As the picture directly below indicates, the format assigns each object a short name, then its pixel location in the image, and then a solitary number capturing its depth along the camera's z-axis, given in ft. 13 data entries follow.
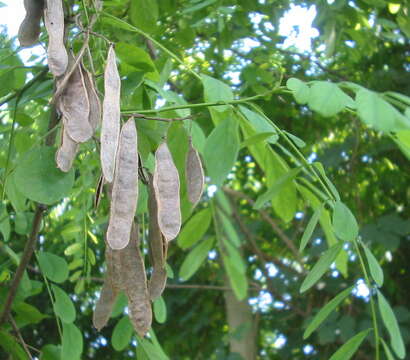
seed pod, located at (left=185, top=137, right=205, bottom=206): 2.47
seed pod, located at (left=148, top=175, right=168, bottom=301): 2.42
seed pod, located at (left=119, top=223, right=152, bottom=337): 2.41
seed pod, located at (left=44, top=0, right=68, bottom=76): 2.30
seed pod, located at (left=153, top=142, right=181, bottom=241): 2.23
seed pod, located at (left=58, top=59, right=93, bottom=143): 2.25
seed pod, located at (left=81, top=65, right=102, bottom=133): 2.32
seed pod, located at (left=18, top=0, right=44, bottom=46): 2.53
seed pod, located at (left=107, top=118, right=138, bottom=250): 2.13
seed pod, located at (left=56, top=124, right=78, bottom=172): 2.28
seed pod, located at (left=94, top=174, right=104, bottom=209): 2.30
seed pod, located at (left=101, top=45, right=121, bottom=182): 2.07
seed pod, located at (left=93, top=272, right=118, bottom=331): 2.69
